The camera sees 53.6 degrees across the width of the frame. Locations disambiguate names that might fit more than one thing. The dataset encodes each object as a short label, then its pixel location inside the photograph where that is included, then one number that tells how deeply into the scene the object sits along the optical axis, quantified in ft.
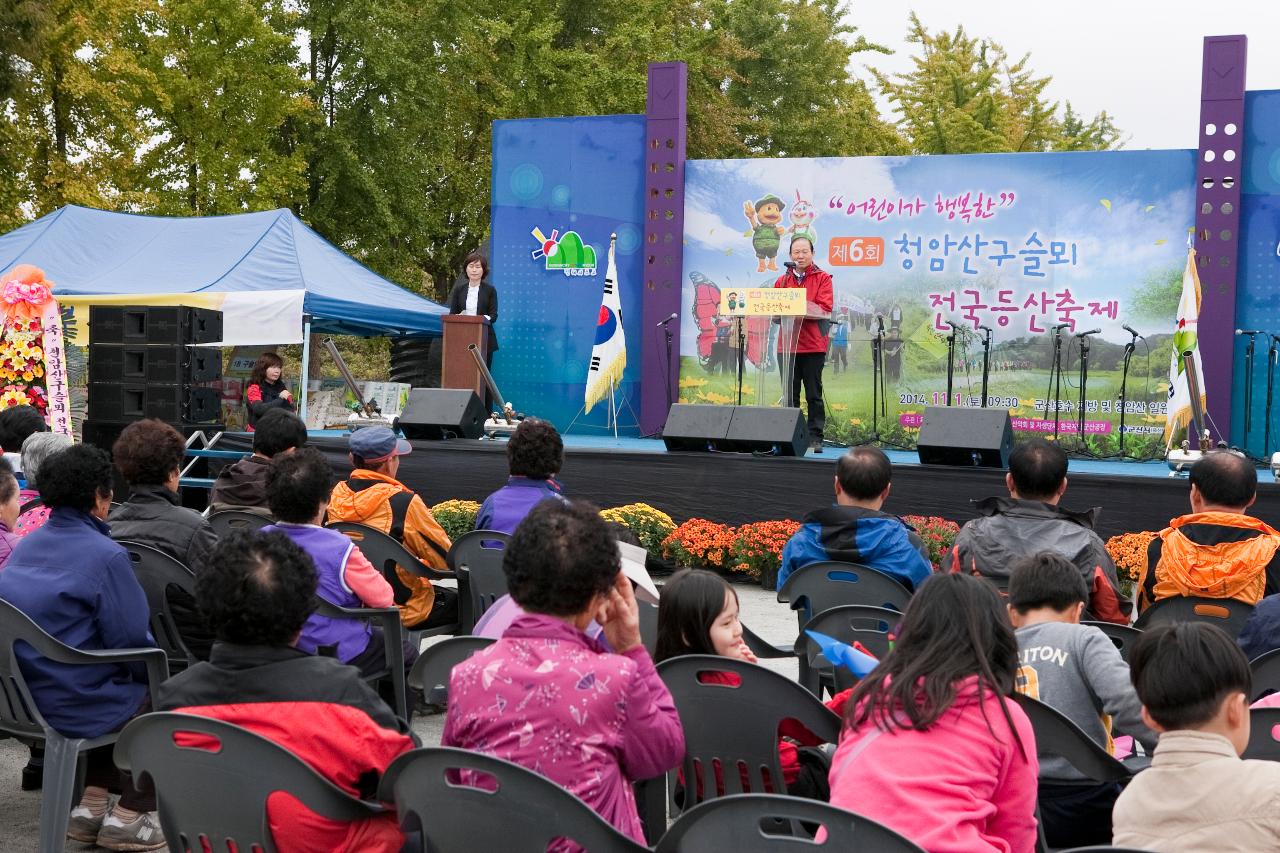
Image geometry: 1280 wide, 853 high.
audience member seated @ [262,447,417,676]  11.96
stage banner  37.01
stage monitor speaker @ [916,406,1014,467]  26.14
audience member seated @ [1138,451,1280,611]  12.67
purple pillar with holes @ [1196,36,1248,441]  35.17
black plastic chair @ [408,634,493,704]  9.46
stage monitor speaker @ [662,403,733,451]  28.78
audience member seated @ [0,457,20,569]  12.91
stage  25.26
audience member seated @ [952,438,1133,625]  12.75
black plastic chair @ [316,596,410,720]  12.53
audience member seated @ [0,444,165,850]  10.69
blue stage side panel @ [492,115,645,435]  42.47
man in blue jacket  13.66
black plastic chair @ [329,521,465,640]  15.15
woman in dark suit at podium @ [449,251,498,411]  35.89
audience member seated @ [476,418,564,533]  15.61
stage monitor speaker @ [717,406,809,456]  28.02
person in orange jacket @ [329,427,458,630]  15.85
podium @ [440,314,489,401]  35.17
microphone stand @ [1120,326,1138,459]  36.65
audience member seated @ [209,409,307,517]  17.74
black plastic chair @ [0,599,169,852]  10.30
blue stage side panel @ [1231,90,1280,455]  35.19
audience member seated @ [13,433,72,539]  15.51
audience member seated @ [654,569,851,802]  9.23
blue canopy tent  41.60
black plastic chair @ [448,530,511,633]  14.82
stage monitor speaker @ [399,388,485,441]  31.30
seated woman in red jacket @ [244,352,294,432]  37.37
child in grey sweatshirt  8.58
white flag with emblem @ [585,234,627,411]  41.65
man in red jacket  31.96
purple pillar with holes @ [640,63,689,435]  41.52
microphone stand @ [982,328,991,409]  35.12
